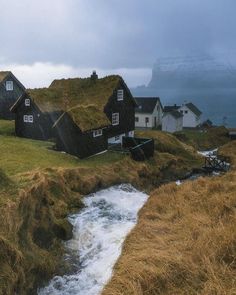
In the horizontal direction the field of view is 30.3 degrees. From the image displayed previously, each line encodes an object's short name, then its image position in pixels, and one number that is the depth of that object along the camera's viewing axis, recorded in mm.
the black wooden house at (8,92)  59250
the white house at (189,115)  88938
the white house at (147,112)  81062
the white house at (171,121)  79438
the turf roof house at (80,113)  38719
